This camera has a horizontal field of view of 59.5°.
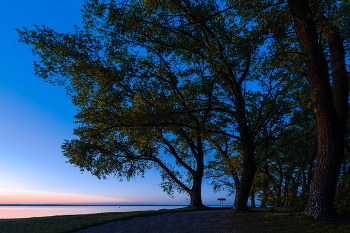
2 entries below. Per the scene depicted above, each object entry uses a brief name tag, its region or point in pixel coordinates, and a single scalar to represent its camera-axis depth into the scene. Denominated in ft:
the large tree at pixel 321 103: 38.70
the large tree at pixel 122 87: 50.70
